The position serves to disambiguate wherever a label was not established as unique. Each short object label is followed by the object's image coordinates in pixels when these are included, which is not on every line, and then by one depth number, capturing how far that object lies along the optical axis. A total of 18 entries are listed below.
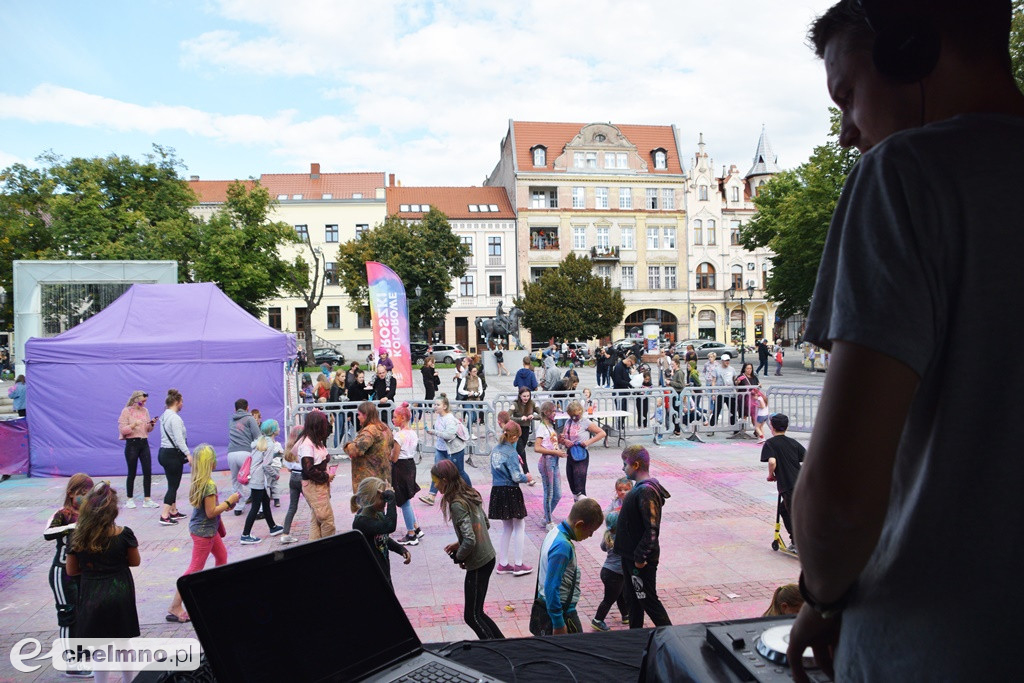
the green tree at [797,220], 31.58
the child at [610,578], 5.83
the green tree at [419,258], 42.88
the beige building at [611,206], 54.62
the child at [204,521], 6.33
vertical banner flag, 17.88
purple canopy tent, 13.09
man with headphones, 0.82
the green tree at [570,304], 46.94
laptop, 1.65
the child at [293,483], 8.55
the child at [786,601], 3.37
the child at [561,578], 4.76
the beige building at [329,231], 53.38
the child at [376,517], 5.43
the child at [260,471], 8.52
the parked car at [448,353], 43.13
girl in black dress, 4.50
